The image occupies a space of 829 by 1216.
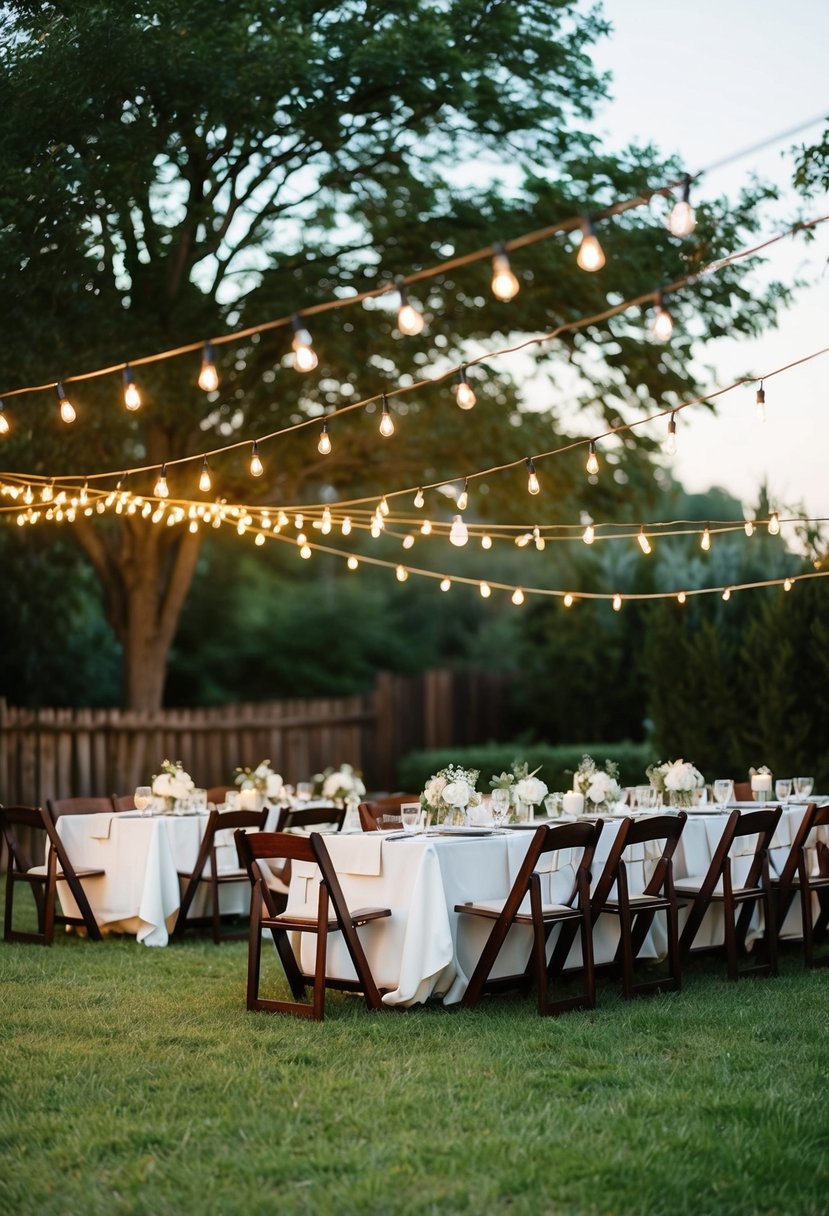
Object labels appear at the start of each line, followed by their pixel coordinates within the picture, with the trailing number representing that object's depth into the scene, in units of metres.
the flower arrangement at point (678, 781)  8.57
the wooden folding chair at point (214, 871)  8.78
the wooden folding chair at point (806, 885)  7.78
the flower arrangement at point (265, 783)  9.78
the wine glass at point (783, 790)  8.70
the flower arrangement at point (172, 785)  9.37
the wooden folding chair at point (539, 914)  6.41
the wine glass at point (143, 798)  9.25
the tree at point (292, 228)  10.66
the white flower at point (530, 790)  7.71
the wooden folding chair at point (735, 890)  7.32
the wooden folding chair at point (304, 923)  6.40
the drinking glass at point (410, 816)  7.12
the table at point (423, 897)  6.57
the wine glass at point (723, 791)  8.52
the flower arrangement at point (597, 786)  8.35
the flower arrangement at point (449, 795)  7.24
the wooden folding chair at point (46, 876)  8.82
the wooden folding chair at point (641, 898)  6.84
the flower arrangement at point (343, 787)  9.98
